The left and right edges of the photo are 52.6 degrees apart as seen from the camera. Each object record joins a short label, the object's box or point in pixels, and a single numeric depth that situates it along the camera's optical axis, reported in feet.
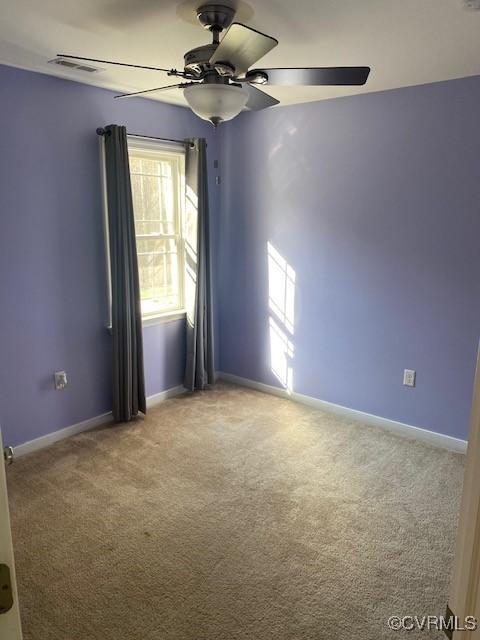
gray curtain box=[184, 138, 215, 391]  13.20
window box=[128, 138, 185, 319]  12.89
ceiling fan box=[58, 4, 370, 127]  6.39
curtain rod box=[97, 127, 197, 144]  11.11
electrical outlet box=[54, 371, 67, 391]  11.22
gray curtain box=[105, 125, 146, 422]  11.23
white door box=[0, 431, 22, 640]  2.51
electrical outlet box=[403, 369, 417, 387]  11.58
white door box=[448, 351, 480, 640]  2.76
